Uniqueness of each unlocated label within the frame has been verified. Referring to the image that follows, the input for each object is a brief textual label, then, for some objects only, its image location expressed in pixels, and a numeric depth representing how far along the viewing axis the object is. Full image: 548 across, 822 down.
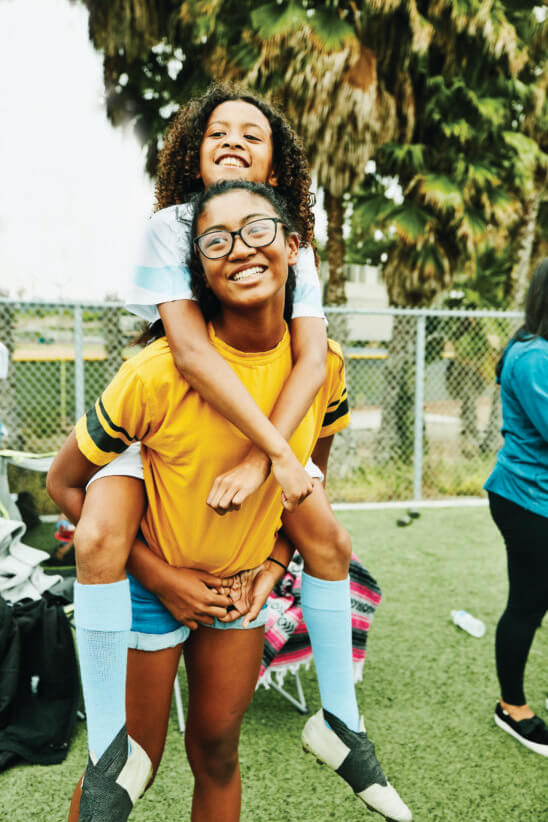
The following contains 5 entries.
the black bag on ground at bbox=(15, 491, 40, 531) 5.54
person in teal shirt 2.60
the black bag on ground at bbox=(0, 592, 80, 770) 2.71
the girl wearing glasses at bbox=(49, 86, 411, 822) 1.40
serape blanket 2.94
